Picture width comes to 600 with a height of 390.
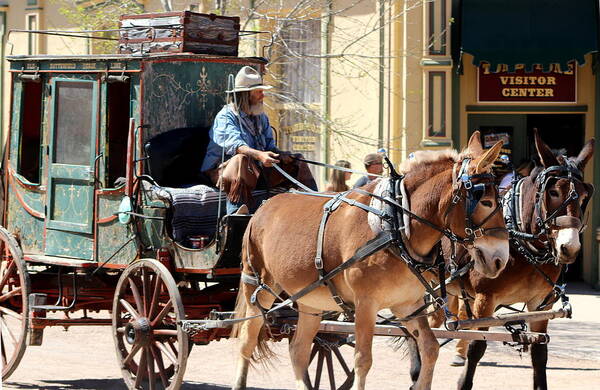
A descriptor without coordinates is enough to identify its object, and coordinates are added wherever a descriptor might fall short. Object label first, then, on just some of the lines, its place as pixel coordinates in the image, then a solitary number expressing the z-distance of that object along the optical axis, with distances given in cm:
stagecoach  1684
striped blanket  1702
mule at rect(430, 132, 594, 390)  1659
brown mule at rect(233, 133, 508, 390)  1358
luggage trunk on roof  1797
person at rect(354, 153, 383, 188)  2317
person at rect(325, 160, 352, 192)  2283
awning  3059
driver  1662
